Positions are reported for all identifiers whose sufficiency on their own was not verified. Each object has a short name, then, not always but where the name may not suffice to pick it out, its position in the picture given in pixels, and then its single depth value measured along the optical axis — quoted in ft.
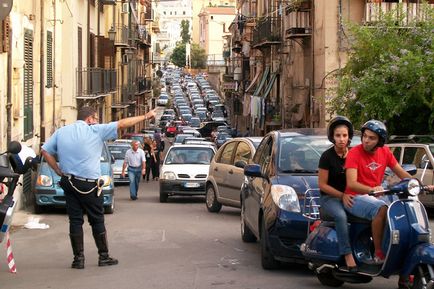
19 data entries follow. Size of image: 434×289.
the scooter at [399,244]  25.49
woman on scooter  28.53
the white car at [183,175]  77.87
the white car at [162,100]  372.62
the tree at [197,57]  570.46
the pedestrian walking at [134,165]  81.97
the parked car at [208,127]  232.73
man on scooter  27.89
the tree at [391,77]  78.59
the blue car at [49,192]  64.03
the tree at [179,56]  618.44
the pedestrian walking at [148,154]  113.37
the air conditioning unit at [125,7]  192.11
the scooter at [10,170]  31.94
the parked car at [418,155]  65.10
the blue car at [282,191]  33.88
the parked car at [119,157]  106.42
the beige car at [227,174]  61.41
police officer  36.09
